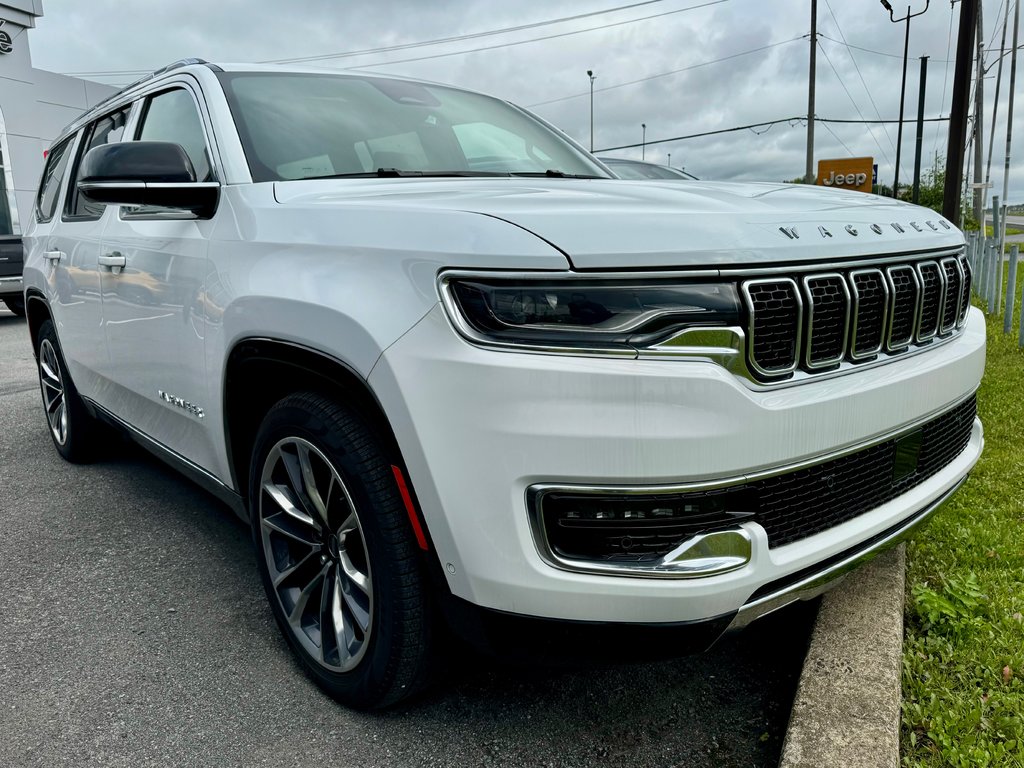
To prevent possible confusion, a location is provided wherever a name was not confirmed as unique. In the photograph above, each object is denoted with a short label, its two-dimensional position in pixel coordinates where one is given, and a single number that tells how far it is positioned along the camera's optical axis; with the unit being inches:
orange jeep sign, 1440.0
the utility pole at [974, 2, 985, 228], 1145.2
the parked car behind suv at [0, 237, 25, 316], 486.9
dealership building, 893.8
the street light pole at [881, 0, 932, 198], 1497.0
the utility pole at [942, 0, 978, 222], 430.3
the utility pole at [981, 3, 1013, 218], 1192.5
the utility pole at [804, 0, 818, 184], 1160.2
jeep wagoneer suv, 63.9
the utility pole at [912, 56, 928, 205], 1197.7
